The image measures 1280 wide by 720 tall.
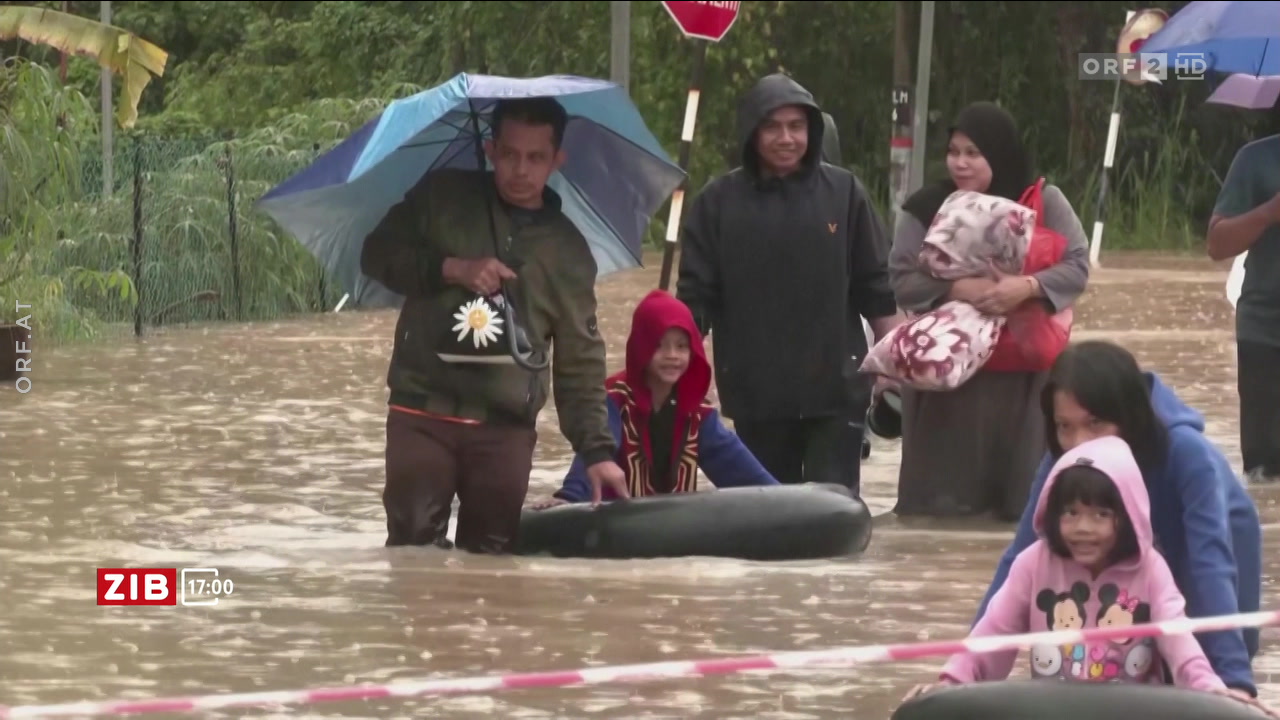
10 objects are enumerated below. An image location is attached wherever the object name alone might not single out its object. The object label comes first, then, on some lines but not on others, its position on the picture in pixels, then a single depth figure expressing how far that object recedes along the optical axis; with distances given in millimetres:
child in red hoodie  18734
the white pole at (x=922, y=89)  64687
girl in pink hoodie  11812
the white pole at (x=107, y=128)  44500
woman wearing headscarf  20187
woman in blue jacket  12234
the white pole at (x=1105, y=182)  59719
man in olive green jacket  17953
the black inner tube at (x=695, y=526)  18484
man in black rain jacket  19656
